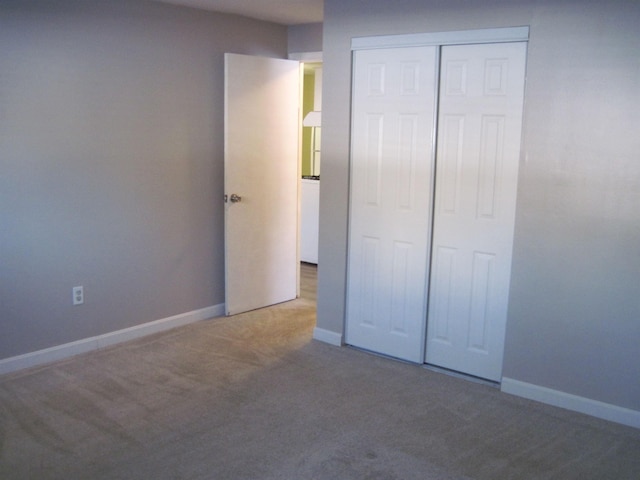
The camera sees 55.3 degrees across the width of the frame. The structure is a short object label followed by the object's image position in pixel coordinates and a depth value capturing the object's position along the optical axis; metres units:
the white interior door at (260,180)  4.61
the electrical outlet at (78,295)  3.88
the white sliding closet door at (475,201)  3.40
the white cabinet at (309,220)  6.65
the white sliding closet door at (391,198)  3.71
